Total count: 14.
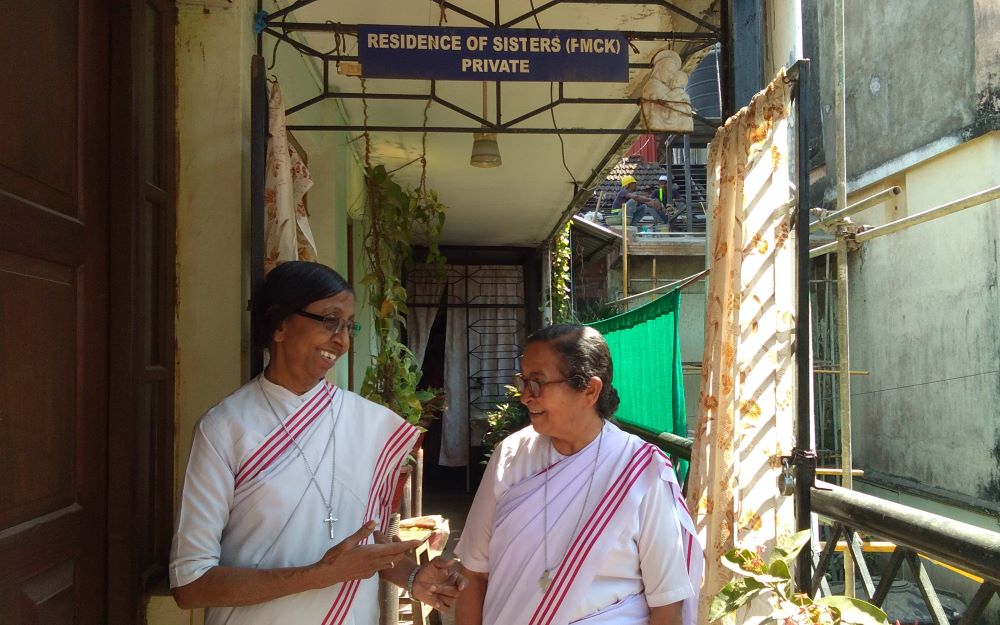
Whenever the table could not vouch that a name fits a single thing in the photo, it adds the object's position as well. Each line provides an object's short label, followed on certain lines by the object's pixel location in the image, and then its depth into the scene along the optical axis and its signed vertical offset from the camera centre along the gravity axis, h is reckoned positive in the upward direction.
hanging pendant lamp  4.22 +1.01
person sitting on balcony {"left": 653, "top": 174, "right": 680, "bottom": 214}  14.36 +2.73
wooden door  1.47 +0.06
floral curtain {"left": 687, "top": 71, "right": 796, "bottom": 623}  2.33 -0.07
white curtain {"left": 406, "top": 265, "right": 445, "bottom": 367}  8.86 +0.32
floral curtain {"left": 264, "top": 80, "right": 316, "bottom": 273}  2.38 +0.43
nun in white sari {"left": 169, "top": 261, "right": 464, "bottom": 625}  1.46 -0.32
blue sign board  2.57 +0.95
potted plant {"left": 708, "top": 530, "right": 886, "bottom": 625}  1.77 -0.65
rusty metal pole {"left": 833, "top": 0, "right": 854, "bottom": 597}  3.42 +0.18
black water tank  11.62 +3.84
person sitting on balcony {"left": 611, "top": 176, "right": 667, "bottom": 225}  13.48 +2.32
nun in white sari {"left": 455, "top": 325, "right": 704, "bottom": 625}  1.59 -0.41
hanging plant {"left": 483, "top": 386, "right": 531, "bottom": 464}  7.27 -0.87
